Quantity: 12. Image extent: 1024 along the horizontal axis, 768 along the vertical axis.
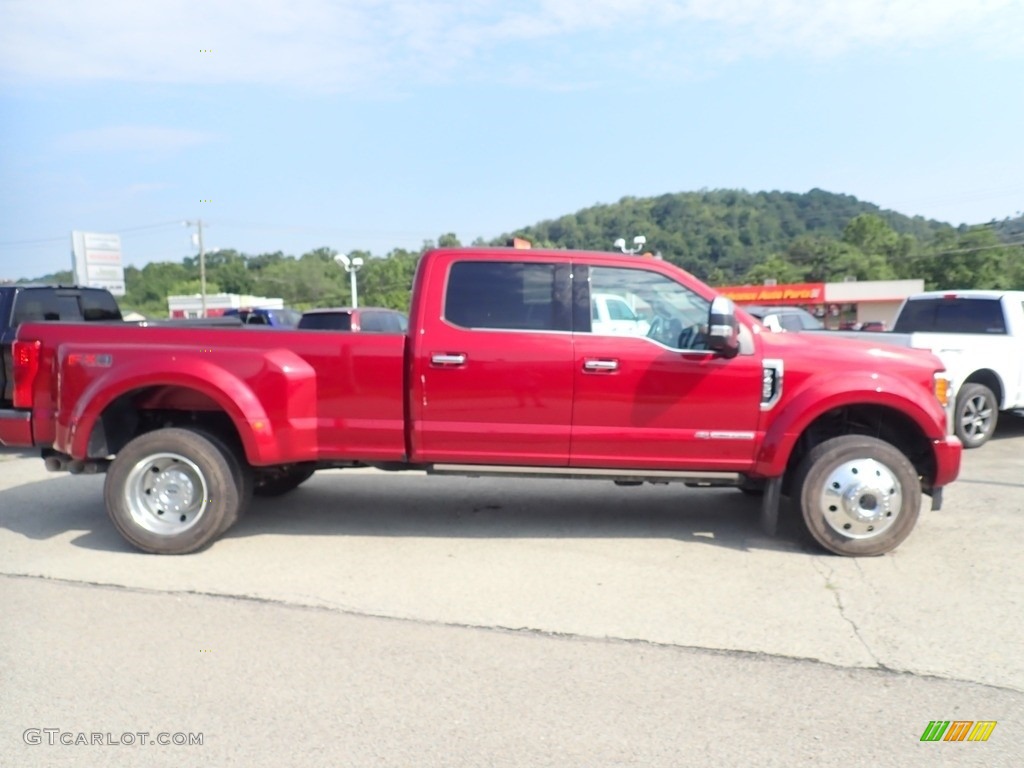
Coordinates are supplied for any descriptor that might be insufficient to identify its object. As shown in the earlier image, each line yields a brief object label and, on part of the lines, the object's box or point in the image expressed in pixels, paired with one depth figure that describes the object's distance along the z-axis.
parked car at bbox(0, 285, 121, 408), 8.86
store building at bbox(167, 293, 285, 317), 58.30
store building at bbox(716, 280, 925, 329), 51.53
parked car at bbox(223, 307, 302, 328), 22.05
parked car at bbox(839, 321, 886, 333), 16.42
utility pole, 53.65
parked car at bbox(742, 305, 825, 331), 17.88
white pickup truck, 9.97
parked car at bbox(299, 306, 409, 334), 13.49
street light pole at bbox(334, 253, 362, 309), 34.05
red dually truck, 5.60
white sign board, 49.03
